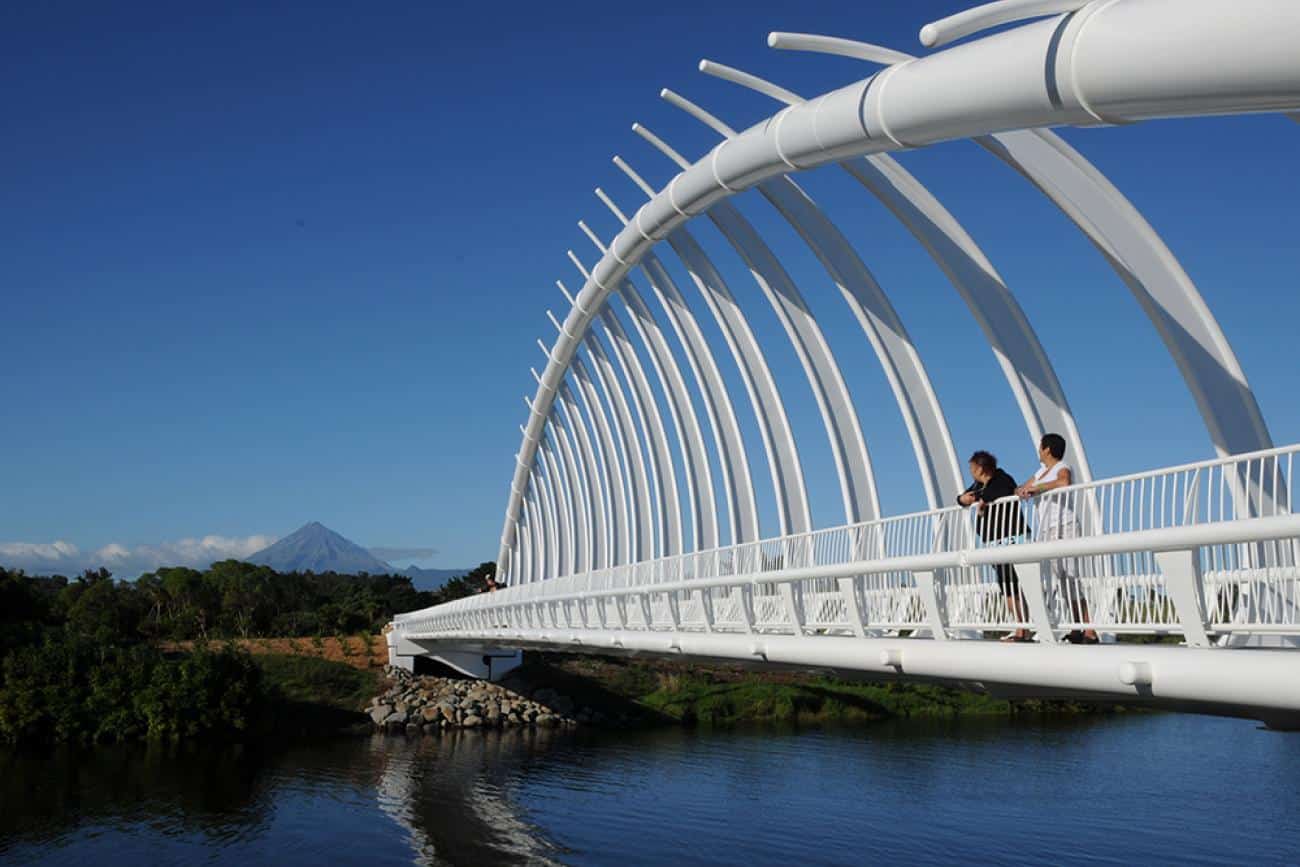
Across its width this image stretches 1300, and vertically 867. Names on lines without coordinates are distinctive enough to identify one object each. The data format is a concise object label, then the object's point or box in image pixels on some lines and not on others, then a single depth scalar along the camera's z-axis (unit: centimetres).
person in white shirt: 951
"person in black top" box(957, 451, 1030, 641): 1015
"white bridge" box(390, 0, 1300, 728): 770
